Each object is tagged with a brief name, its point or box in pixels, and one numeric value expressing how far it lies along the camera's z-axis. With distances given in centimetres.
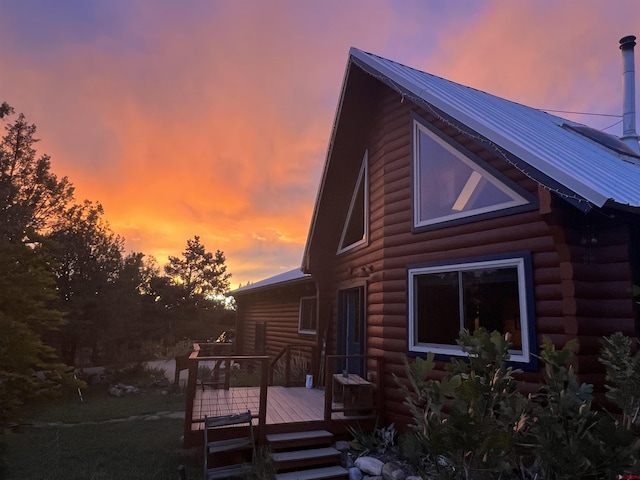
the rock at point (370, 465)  524
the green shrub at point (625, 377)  324
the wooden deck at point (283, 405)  577
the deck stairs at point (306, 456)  538
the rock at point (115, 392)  1189
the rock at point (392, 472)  493
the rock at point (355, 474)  534
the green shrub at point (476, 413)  308
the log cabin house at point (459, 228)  452
